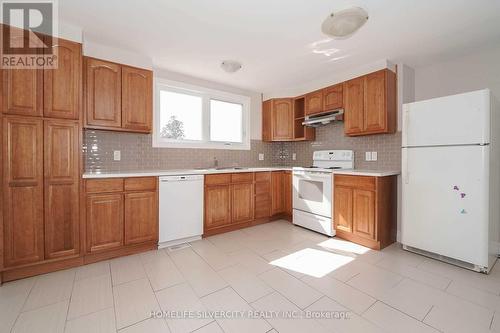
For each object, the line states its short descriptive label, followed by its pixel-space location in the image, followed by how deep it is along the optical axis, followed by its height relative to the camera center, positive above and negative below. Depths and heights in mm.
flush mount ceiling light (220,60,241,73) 2983 +1339
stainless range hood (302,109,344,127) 3418 +749
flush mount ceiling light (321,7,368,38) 1726 +1165
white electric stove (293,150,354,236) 3193 -411
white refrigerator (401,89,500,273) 2137 -158
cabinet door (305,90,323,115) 3711 +1059
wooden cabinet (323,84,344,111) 3428 +1059
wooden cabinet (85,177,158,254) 2355 -541
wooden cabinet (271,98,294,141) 4199 +867
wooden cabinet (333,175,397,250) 2727 -585
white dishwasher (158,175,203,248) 2789 -583
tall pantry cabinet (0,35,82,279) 1979 +16
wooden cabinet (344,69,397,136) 2910 +833
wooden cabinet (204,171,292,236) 3223 -555
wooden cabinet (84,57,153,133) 2539 +821
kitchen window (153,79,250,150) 3418 +804
